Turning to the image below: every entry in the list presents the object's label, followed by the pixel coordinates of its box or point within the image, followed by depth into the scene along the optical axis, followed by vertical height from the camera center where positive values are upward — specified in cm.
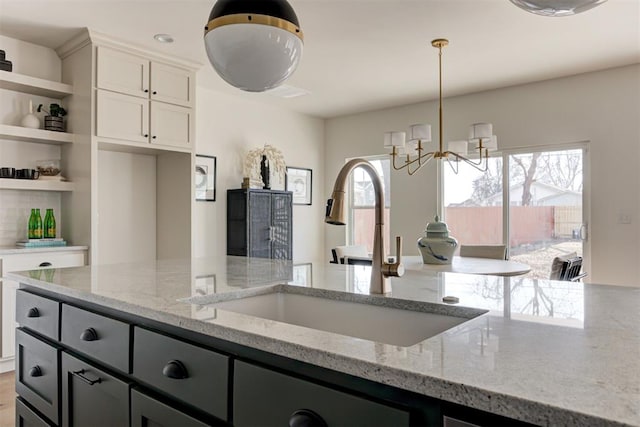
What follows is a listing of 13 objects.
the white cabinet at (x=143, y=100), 365 +98
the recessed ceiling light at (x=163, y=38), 363 +144
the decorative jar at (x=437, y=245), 358 -26
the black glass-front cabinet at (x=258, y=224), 505 -14
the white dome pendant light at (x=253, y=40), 143 +57
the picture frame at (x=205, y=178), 501 +39
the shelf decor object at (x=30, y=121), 360 +73
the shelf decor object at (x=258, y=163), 543 +62
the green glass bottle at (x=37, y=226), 365 -13
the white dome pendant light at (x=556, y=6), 106 +50
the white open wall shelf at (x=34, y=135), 344 +61
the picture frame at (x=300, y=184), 611 +40
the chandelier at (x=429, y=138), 357 +63
